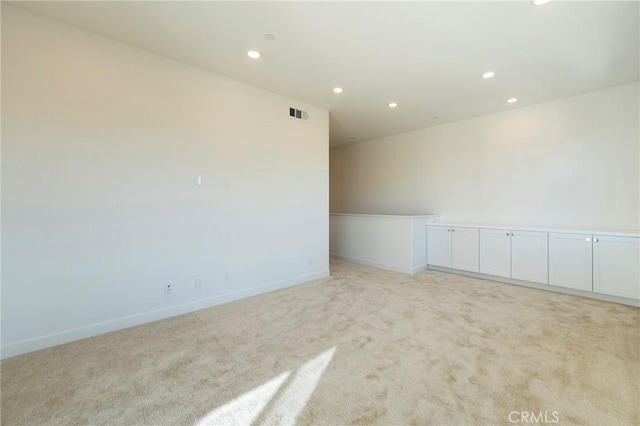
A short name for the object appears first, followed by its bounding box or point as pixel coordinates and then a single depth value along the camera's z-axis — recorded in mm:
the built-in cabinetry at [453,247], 4680
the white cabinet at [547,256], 3408
